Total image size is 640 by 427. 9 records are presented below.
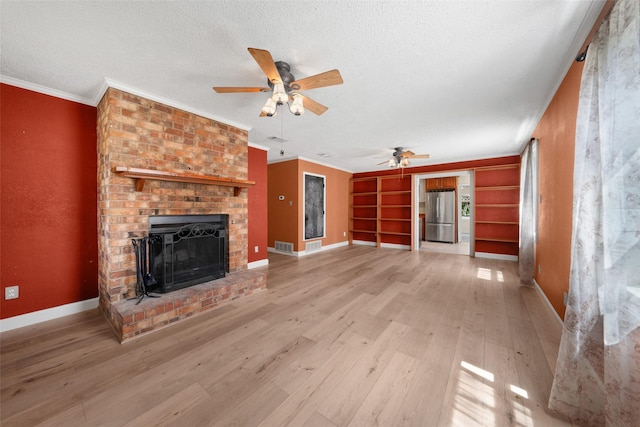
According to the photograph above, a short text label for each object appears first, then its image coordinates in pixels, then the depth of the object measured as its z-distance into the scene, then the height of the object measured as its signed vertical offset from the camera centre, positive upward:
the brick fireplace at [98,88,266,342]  2.26 +0.16
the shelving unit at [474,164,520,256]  5.14 +0.01
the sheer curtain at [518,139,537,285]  3.24 -0.20
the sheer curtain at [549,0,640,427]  1.03 -0.17
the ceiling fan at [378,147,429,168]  4.66 +1.11
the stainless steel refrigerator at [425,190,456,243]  7.41 -0.24
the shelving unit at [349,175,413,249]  6.59 -0.05
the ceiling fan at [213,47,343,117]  1.69 +1.03
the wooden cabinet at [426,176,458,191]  7.45 +0.88
